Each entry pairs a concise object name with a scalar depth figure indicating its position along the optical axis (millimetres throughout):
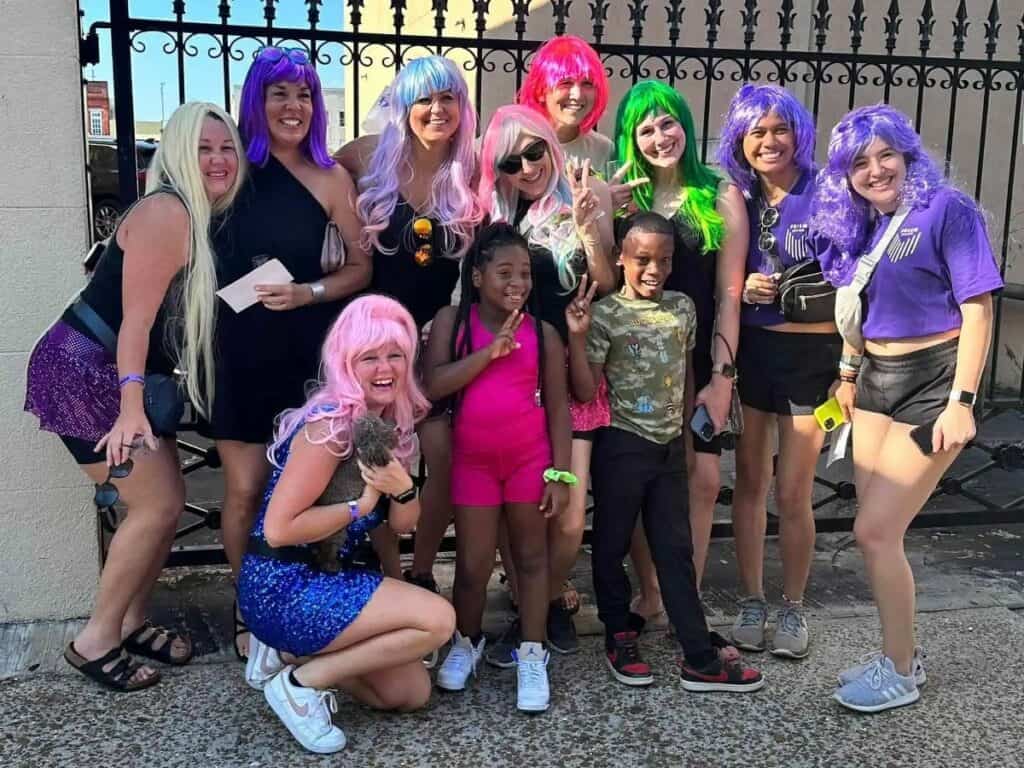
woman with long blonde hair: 2900
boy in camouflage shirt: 3086
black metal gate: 3527
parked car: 9297
